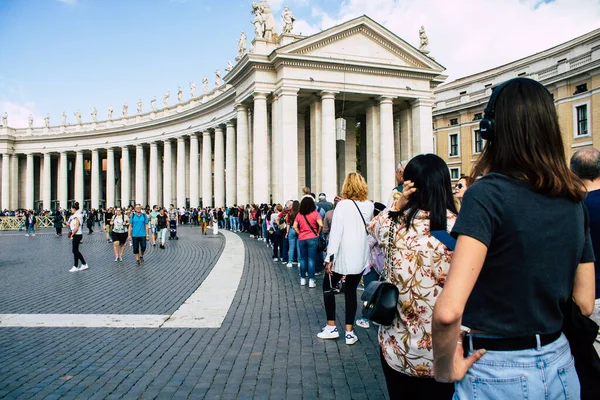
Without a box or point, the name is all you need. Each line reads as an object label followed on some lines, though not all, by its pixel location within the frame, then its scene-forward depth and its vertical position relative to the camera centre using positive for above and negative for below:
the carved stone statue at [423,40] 37.22 +13.67
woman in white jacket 6.15 -0.49
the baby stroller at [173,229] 25.68 -0.95
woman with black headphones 1.75 -0.24
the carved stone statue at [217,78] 47.03 +13.70
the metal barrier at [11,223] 44.25 -0.74
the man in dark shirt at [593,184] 2.86 +0.14
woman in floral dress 2.81 -0.40
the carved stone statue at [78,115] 63.05 +13.63
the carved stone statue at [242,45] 36.50 +13.21
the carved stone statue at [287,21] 31.72 +13.13
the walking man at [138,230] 15.67 -0.59
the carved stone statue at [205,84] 48.38 +13.43
